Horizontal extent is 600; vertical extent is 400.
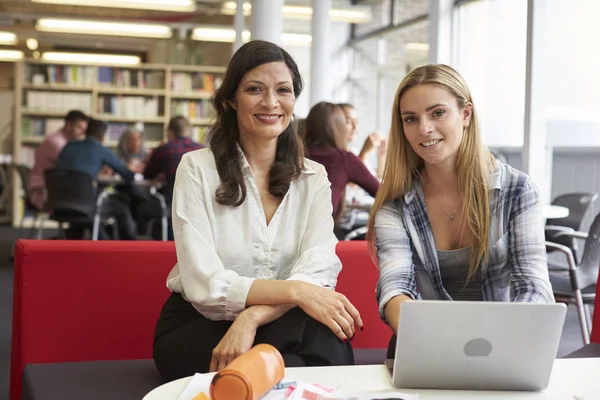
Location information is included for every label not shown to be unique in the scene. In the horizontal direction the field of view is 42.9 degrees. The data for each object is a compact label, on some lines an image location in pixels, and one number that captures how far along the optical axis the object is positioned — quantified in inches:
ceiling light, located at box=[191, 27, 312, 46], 400.8
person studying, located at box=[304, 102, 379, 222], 169.6
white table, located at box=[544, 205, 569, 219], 163.3
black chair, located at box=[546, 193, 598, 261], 182.9
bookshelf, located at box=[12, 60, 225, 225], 401.7
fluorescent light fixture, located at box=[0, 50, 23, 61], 530.6
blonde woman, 76.5
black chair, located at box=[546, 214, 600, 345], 131.1
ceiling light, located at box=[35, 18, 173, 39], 401.4
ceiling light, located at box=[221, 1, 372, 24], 358.6
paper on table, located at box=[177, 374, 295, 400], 49.7
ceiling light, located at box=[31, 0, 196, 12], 339.0
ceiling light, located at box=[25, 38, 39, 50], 497.1
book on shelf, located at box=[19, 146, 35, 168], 398.9
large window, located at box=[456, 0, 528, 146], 262.1
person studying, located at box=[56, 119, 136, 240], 260.8
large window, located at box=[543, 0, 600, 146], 222.8
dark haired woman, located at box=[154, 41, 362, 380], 74.3
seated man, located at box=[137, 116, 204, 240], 255.0
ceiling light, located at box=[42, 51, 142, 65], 508.1
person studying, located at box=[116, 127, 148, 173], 342.3
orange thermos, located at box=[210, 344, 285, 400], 45.6
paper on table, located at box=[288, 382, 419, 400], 50.0
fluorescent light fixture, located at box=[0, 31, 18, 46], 444.5
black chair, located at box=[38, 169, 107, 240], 247.9
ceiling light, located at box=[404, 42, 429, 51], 354.3
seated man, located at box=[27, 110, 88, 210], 285.3
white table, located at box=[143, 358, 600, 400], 51.6
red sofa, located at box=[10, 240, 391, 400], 91.3
